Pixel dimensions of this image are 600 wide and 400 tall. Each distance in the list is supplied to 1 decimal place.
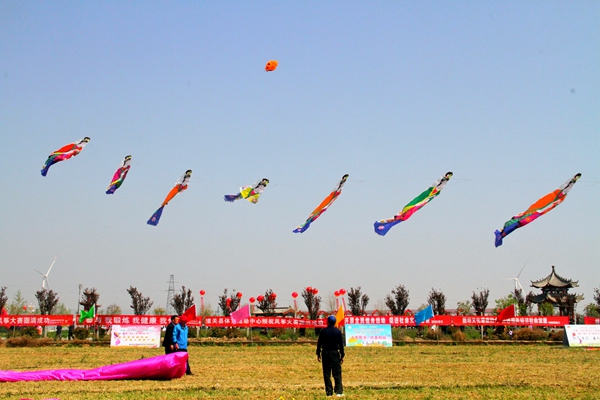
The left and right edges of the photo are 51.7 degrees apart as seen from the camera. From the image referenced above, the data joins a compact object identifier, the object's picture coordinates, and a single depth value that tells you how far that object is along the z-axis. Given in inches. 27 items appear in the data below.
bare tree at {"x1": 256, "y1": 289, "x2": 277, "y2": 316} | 2111.2
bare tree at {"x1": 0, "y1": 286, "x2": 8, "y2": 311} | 2156.7
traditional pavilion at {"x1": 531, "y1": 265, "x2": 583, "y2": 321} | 2578.7
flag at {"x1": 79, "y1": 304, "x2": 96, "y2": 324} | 1310.3
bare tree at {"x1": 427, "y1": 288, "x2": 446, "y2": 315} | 1972.2
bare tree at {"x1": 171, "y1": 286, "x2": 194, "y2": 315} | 1941.2
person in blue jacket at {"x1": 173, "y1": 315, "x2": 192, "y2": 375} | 526.3
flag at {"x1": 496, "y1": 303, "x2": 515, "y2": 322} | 1232.8
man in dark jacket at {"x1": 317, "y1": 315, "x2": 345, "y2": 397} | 396.5
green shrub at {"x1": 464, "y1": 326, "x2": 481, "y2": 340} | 1361.2
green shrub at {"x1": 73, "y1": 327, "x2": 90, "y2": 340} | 1226.0
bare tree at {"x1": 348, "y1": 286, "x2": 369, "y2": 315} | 2071.9
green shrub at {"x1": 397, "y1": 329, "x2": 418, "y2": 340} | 1251.2
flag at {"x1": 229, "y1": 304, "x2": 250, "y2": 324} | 1245.7
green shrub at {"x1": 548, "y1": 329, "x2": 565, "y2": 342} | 1290.1
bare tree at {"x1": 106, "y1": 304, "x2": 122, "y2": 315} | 3490.9
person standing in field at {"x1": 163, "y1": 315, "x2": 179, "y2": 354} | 527.2
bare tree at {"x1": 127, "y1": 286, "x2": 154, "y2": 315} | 2028.8
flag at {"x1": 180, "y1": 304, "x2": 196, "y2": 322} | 904.4
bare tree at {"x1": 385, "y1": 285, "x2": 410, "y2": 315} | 2054.8
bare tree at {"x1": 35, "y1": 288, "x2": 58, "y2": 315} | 2043.4
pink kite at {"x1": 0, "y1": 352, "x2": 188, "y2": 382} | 466.0
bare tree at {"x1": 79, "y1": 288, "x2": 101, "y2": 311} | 1876.6
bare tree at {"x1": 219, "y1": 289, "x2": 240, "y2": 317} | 2018.8
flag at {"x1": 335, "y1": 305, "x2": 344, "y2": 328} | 1046.4
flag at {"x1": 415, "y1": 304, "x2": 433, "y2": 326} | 1209.4
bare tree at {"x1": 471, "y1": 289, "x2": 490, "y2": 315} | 2091.7
